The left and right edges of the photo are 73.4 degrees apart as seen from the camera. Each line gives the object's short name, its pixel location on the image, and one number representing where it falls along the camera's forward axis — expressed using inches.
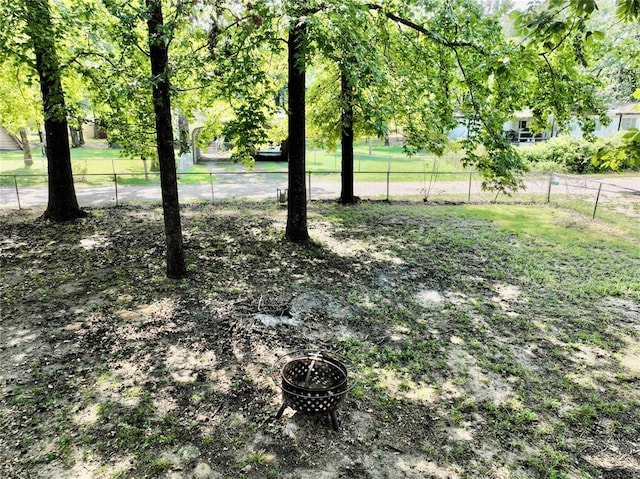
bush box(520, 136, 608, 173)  938.1
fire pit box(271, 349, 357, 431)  162.1
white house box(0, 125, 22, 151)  1304.1
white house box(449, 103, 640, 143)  1273.6
